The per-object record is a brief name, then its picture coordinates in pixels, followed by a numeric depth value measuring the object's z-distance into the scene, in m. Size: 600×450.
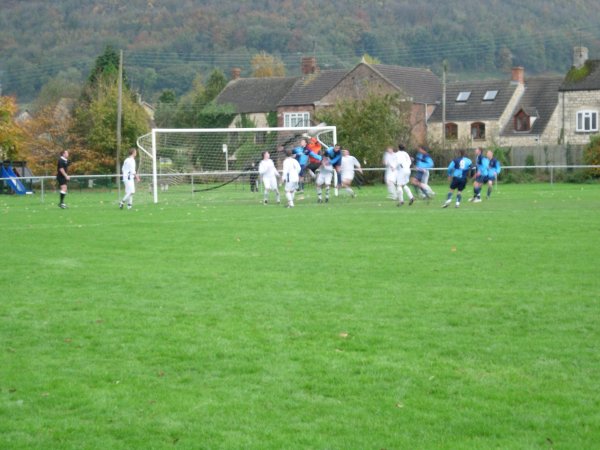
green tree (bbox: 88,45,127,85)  68.78
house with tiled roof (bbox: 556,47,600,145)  64.25
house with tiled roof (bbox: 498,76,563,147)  68.62
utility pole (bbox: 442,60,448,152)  68.25
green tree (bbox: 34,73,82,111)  91.47
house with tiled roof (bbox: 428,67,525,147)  70.44
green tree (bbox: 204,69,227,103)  96.71
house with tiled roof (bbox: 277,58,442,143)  70.50
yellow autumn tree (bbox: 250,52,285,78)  113.50
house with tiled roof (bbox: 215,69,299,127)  76.69
